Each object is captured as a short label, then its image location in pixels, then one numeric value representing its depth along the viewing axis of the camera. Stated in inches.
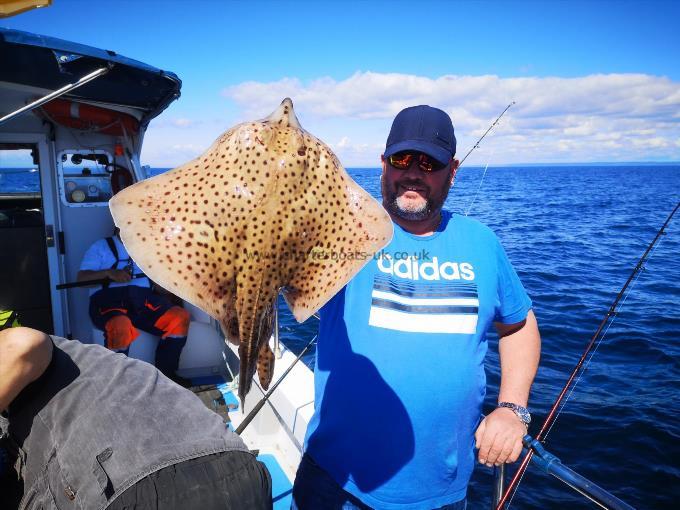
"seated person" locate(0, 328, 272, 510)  73.7
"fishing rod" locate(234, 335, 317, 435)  130.3
